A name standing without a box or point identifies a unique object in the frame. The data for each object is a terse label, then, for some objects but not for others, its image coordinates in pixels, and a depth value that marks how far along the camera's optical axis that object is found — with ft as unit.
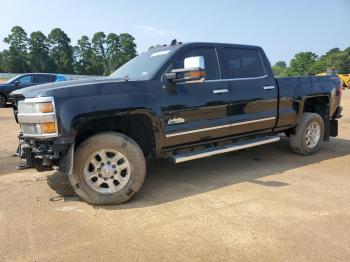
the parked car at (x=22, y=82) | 53.57
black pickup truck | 12.96
